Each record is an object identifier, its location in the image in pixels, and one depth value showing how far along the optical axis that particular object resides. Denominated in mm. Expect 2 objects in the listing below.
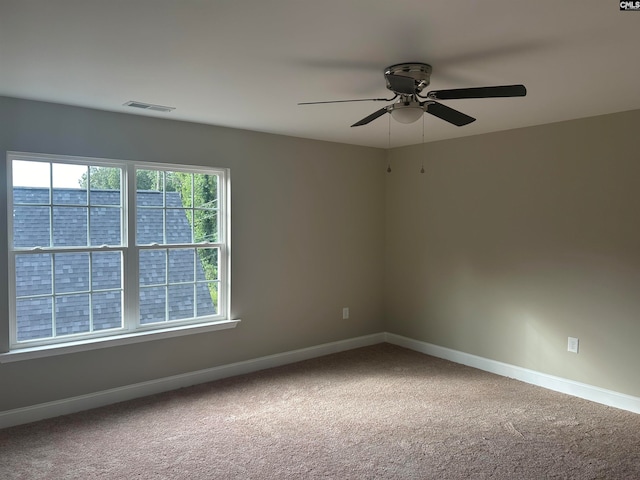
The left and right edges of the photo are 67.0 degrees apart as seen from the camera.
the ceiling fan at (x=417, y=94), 2316
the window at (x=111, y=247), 3488
